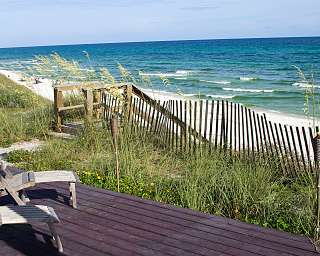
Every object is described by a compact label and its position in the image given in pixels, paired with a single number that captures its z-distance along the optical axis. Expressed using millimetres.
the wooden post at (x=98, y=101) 7255
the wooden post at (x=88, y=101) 6681
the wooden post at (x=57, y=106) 7742
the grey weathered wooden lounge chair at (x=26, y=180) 3521
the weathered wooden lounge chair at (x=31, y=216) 2921
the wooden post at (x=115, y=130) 4396
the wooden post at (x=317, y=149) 2924
